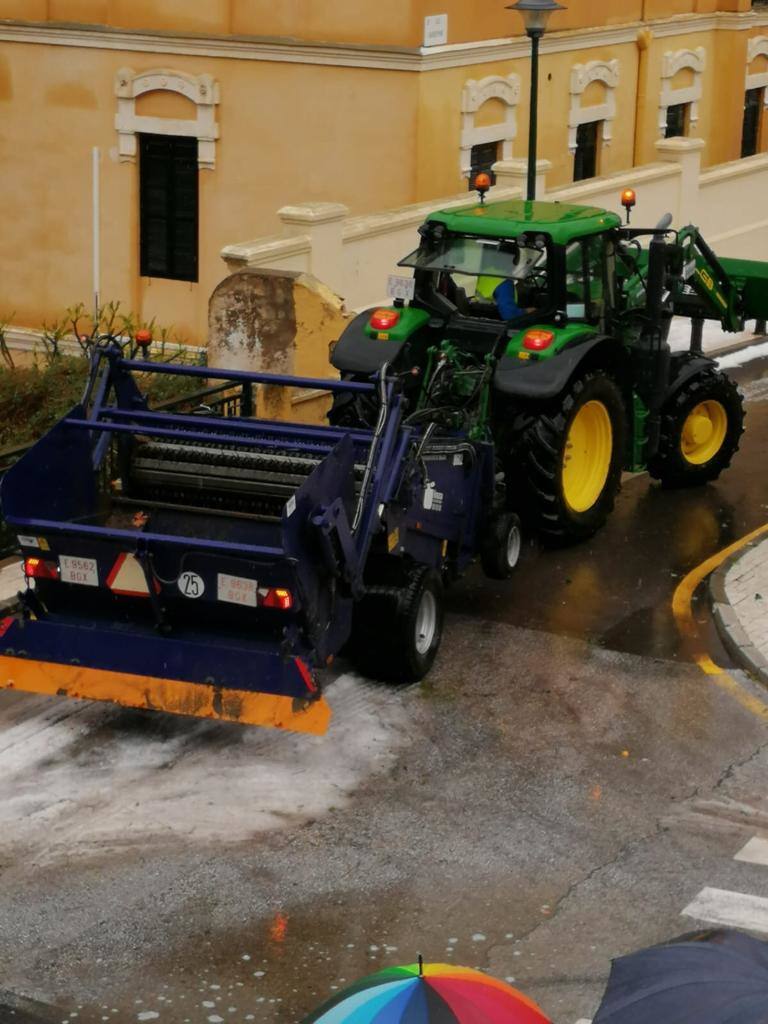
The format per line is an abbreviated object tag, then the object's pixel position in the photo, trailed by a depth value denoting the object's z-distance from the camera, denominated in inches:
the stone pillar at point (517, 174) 873.3
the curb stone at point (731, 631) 481.7
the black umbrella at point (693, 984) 214.5
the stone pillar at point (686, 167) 981.2
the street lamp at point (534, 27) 728.3
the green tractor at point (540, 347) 535.5
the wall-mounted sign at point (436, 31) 889.5
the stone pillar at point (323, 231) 716.0
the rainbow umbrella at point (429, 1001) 229.0
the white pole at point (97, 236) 900.5
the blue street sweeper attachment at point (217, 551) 411.5
